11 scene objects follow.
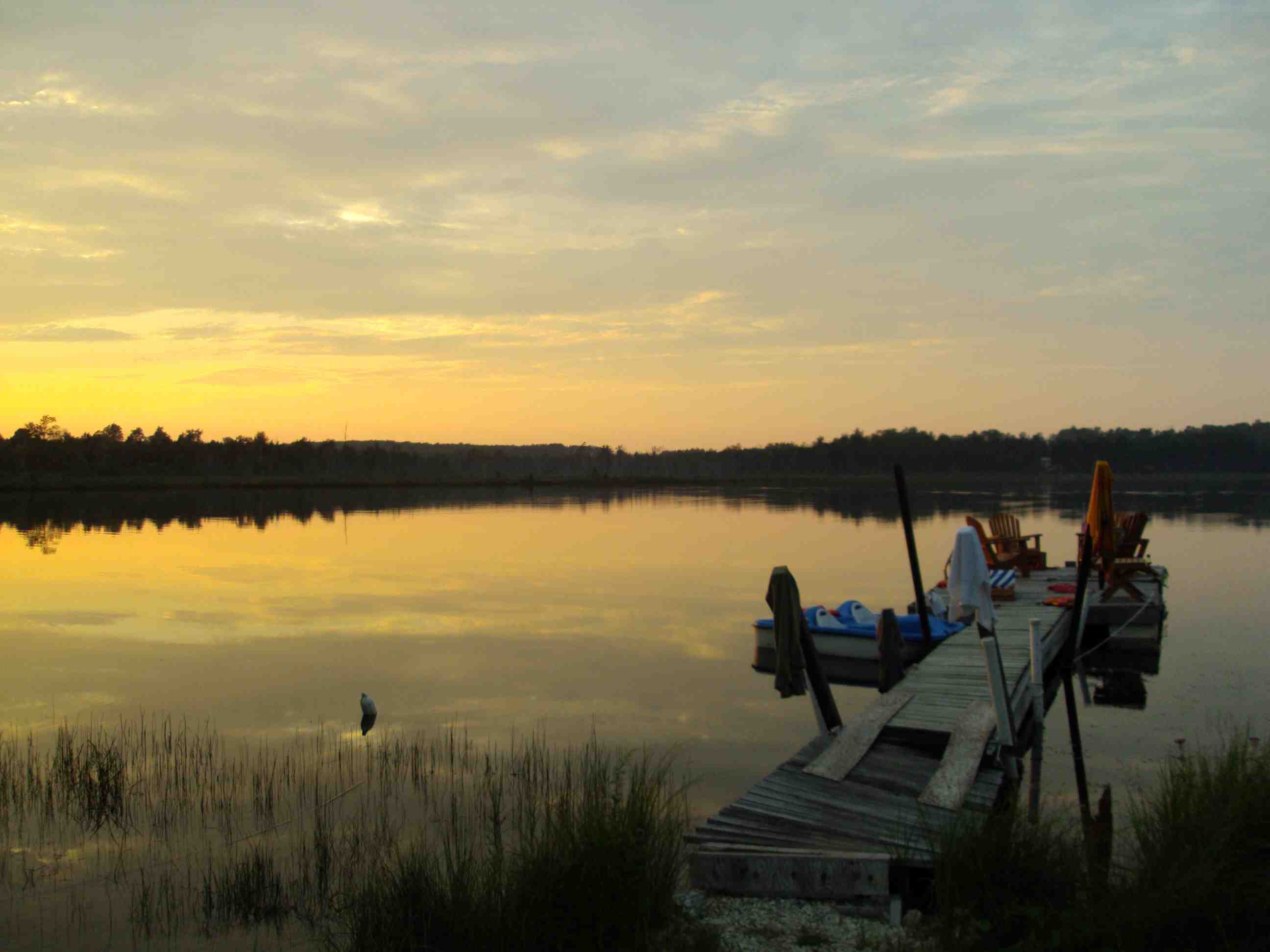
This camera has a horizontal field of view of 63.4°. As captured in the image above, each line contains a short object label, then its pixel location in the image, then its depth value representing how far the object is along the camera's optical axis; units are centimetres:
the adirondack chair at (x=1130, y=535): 1579
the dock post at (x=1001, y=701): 713
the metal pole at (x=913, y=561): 1291
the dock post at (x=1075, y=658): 782
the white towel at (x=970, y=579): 921
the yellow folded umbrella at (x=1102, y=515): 1377
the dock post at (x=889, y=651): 1105
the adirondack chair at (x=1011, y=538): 1830
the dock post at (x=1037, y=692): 904
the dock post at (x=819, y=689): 838
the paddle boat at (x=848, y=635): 1322
